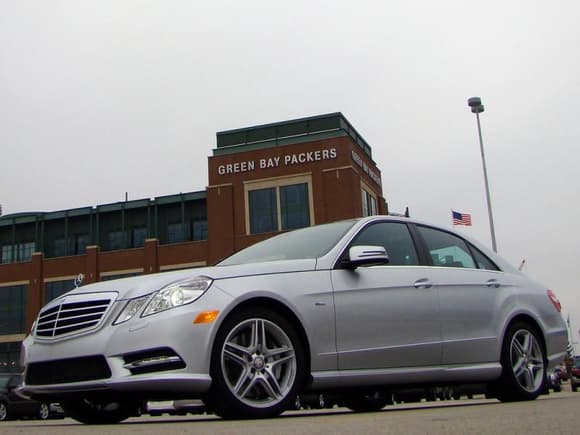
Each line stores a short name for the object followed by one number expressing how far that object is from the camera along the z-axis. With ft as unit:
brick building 152.46
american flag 108.47
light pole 109.60
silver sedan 17.01
